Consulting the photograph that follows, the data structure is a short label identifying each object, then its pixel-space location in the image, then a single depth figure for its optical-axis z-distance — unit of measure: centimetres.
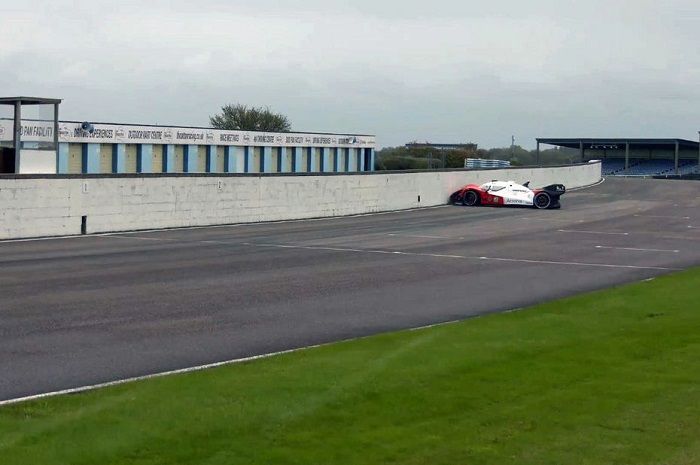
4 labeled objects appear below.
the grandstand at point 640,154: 11219
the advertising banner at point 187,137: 5184
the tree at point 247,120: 9475
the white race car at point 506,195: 4434
